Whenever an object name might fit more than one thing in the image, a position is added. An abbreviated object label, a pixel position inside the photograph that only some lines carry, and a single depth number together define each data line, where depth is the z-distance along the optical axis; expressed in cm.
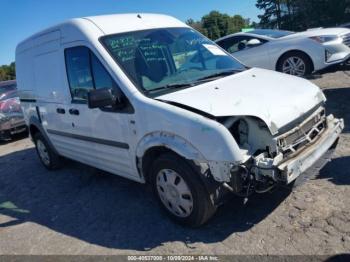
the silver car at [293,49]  851
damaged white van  345
